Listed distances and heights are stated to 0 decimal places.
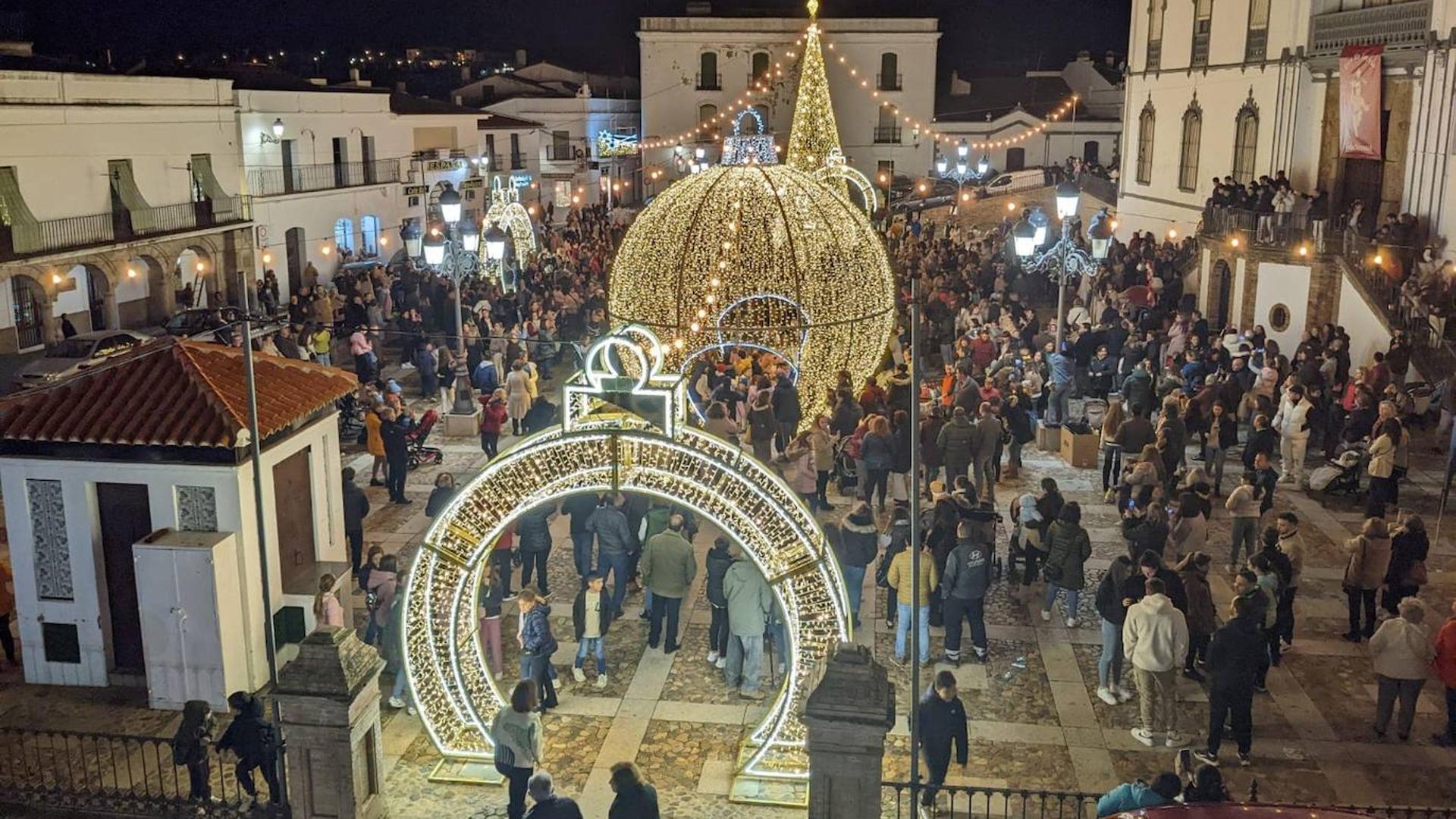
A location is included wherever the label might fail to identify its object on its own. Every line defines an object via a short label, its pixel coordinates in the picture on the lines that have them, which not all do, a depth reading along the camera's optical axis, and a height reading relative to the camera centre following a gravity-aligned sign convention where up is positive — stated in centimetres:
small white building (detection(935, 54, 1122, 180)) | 5503 +190
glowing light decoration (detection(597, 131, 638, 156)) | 5297 +51
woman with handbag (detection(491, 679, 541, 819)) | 833 -373
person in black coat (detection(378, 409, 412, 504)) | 1541 -350
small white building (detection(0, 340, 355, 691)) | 1045 -280
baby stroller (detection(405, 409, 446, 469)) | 1731 -380
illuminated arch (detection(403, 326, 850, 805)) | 883 -239
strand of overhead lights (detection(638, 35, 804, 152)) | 5434 +222
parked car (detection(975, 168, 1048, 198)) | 4309 -80
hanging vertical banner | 2295 +101
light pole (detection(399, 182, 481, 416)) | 1886 -137
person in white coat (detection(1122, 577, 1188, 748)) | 947 -358
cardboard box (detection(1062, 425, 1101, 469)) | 1708 -380
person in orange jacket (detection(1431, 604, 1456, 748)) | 956 -370
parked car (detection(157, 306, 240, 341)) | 2489 -323
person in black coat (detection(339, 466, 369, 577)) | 1296 -357
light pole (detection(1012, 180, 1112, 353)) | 1808 -123
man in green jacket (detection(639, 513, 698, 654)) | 1095 -342
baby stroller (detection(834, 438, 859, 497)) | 1616 -393
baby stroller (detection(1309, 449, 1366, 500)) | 1559 -382
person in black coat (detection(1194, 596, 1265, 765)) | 916 -366
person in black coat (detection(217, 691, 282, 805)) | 845 -377
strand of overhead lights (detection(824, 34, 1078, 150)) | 4669 +187
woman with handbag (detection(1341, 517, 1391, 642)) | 1114 -345
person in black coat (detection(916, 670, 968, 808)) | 854 -373
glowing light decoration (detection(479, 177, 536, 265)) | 2648 -124
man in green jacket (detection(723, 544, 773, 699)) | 1019 -367
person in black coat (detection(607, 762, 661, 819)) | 729 -357
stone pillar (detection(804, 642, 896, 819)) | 753 -332
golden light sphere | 1792 -159
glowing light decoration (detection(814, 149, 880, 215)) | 2658 -37
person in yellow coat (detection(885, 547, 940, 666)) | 1074 -365
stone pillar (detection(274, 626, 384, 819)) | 809 -354
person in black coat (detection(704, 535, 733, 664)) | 1081 -362
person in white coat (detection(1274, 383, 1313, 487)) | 1578 -332
